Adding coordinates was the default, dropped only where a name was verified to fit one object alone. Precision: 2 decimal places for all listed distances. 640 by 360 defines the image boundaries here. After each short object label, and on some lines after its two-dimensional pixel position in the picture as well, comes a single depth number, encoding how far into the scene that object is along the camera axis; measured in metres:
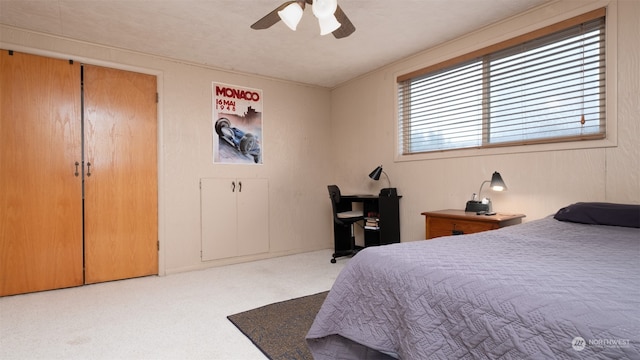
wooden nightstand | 2.57
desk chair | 4.05
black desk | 3.78
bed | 0.76
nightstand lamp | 2.76
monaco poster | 4.02
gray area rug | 1.91
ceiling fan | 1.96
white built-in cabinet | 3.94
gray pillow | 1.85
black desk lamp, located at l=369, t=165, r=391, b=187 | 3.99
